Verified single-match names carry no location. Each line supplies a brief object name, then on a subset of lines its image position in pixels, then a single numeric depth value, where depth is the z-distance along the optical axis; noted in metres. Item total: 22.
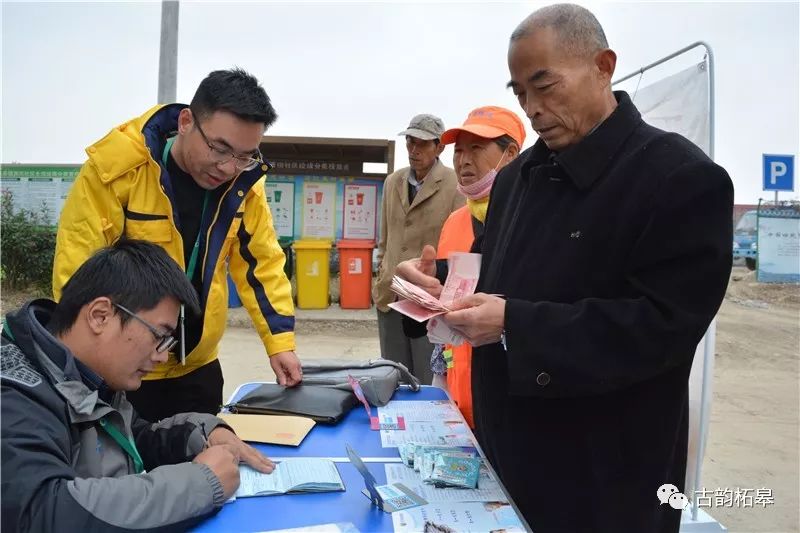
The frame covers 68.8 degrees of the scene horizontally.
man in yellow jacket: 2.12
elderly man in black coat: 1.34
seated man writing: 1.16
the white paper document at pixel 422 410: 2.18
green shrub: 9.00
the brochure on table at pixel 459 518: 1.34
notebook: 1.50
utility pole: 4.91
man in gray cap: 4.09
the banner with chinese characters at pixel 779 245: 11.39
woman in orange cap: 2.69
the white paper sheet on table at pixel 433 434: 1.91
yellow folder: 1.85
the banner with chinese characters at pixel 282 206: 9.13
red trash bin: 8.48
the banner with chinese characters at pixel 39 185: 8.80
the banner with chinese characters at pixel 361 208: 9.05
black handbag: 2.06
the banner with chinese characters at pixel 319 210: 9.09
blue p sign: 5.84
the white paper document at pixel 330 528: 1.31
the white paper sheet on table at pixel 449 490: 1.50
